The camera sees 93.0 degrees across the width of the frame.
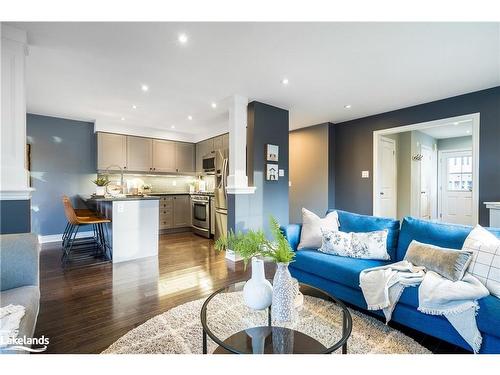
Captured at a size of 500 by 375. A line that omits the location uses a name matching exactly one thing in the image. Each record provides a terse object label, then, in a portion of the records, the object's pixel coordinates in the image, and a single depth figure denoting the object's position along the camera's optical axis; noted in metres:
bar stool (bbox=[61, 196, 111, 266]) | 3.50
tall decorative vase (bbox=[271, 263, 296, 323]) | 1.29
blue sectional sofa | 1.38
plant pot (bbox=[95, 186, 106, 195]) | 4.59
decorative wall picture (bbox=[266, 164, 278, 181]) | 4.00
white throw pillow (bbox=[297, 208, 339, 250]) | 2.51
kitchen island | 3.46
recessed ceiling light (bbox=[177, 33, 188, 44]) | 2.15
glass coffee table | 1.16
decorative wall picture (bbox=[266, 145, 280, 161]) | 3.97
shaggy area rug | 1.29
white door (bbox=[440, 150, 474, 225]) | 6.17
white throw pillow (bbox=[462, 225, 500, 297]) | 1.50
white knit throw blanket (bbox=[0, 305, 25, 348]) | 1.05
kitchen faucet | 5.19
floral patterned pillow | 2.20
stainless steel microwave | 5.53
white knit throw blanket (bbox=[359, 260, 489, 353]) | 1.41
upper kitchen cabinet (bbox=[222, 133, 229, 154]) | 5.28
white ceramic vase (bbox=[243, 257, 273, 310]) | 1.32
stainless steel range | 5.11
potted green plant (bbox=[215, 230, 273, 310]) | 1.32
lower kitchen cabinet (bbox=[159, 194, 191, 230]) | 5.64
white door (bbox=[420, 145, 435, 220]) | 5.89
